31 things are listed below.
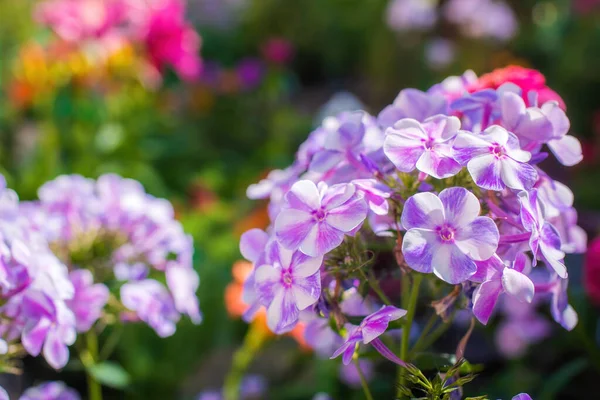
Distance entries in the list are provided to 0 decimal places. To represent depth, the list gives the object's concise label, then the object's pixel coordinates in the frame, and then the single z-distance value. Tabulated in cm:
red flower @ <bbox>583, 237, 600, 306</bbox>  56
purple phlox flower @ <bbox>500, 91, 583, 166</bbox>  42
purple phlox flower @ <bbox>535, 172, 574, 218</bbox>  43
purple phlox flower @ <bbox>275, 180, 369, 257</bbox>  39
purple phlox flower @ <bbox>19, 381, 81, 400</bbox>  48
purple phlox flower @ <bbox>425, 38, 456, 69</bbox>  189
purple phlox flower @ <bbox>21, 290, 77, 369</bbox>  42
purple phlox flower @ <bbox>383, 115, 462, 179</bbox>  39
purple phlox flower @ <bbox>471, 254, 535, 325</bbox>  38
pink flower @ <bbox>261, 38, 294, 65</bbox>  165
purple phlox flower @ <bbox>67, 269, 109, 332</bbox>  46
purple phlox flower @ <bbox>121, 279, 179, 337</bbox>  47
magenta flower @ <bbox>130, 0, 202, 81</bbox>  116
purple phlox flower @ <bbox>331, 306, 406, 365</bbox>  39
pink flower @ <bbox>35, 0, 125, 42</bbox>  111
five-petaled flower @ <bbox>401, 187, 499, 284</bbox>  38
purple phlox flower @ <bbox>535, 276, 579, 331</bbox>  43
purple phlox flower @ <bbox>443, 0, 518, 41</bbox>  174
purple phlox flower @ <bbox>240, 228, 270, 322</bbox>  43
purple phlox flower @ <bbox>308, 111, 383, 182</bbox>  43
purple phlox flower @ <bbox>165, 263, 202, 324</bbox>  48
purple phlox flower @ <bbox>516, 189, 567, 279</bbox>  39
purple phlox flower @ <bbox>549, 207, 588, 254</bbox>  46
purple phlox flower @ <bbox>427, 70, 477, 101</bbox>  46
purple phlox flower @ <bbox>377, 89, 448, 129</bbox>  44
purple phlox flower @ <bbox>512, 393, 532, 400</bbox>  38
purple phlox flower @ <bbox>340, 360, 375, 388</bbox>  59
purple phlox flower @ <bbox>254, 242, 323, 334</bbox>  39
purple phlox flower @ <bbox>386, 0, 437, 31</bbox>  182
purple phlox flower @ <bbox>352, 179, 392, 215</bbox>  39
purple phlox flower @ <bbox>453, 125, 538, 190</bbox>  39
